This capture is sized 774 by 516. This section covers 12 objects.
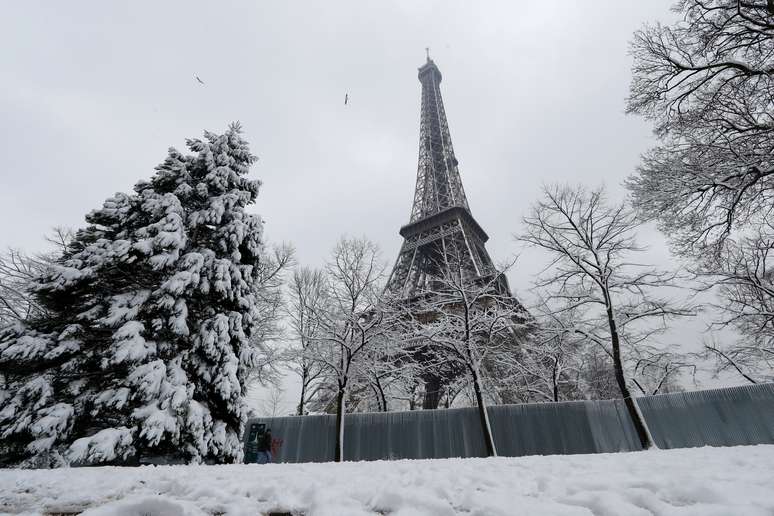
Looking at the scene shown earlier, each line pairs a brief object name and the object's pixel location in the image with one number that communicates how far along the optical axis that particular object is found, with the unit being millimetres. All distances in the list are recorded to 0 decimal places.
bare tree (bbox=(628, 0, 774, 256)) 6371
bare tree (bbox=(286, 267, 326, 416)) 14333
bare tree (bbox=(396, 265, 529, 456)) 12000
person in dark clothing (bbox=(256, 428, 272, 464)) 12836
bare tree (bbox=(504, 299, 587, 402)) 12008
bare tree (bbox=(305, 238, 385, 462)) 12328
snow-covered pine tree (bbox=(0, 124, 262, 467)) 7445
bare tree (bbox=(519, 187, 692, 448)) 10781
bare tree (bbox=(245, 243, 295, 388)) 15789
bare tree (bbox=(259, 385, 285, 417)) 38125
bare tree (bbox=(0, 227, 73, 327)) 13516
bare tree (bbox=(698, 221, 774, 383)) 11242
